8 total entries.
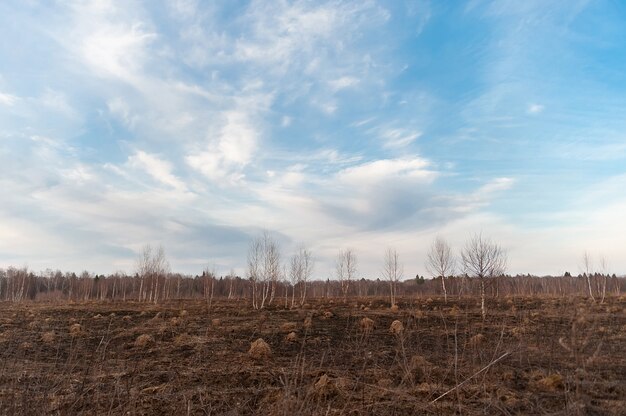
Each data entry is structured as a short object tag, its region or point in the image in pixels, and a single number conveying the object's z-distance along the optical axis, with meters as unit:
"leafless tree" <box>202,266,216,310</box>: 38.58
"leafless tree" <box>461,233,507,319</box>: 19.50
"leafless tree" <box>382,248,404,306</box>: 36.16
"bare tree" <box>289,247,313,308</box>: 35.31
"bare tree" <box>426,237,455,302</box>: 33.06
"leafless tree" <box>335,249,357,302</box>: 38.97
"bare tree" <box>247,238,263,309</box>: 31.18
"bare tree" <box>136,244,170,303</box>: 42.31
